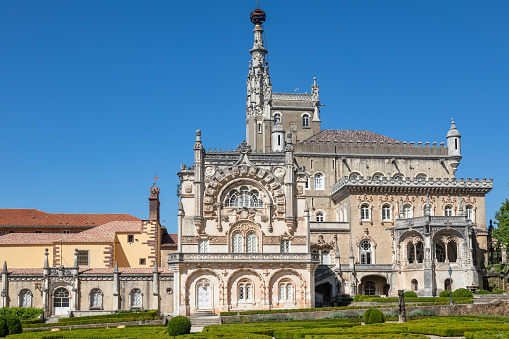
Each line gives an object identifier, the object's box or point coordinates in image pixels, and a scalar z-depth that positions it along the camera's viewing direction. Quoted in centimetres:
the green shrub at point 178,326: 3962
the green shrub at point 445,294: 6162
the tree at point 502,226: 6962
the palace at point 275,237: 6009
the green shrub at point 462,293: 6038
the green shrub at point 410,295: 6159
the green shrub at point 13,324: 4125
